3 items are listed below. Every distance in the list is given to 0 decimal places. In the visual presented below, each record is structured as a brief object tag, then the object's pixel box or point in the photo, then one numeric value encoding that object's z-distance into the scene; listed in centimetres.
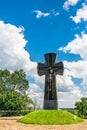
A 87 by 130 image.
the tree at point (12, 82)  3075
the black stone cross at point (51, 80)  1692
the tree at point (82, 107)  2369
